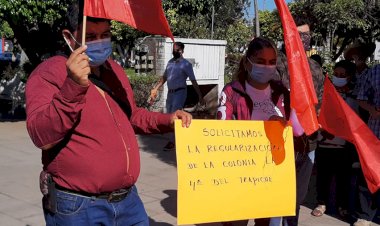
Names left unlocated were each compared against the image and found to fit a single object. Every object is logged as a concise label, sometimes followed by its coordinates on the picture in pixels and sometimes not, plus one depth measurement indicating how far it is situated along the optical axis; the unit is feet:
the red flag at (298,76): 9.64
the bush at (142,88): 39.40
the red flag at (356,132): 10.60
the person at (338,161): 18.61
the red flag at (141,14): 9.05
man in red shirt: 8.11
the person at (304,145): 13.16
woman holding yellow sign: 11.79
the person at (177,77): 28.84
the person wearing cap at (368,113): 16.58
